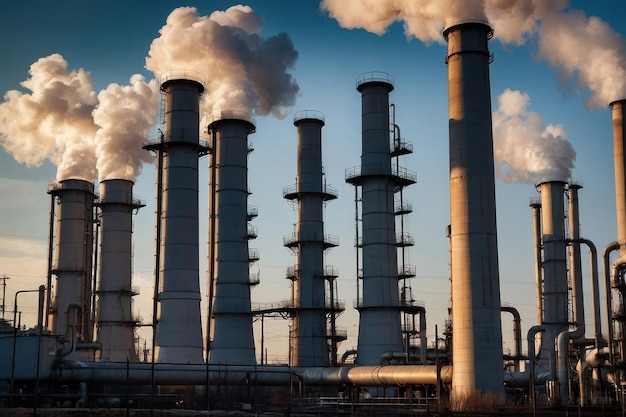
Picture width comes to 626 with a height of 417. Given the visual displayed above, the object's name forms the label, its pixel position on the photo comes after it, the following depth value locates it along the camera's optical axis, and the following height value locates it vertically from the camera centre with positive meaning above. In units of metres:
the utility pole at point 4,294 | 71.81 +5.84
